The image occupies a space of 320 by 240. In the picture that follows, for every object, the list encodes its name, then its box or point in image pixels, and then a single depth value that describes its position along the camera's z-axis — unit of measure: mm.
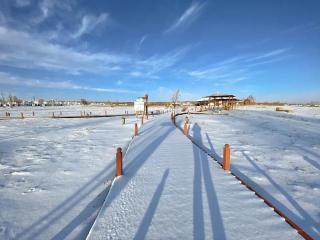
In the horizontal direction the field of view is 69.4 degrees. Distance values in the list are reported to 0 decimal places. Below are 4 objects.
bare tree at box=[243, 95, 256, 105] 131125
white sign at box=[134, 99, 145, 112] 29964
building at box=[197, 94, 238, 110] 52209
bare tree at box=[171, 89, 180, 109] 94425
